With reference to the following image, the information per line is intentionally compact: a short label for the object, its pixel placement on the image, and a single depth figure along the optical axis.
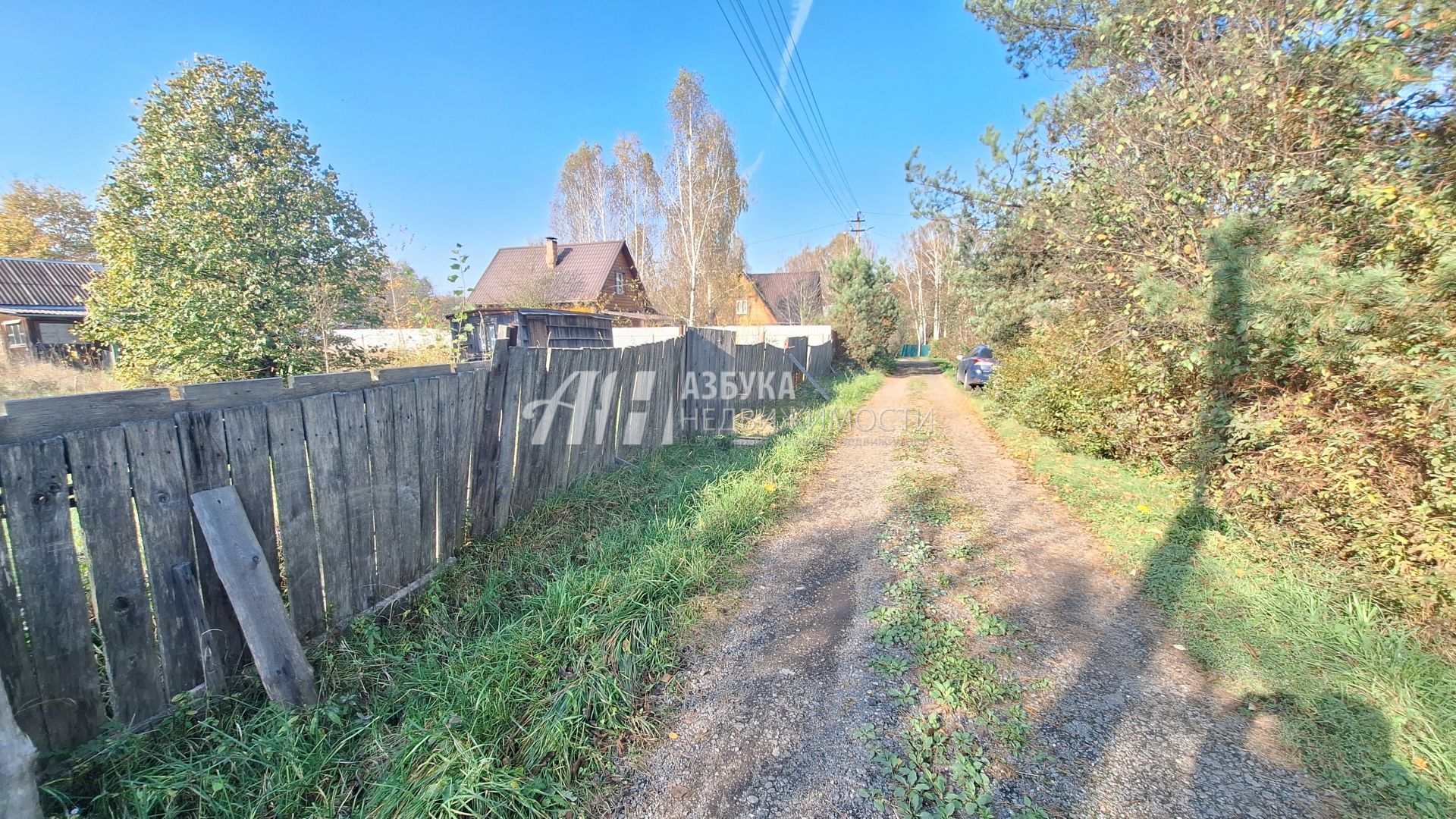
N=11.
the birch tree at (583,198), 28.64
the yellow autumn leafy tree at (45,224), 27.06
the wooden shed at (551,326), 13.90
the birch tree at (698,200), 20.78
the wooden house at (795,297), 28.69
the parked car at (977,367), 13.73
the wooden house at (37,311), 17.09
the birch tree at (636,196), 25.16
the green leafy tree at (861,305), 19.59
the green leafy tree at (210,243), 6.96
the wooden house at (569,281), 20.77
